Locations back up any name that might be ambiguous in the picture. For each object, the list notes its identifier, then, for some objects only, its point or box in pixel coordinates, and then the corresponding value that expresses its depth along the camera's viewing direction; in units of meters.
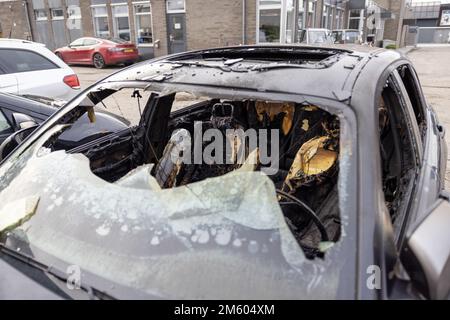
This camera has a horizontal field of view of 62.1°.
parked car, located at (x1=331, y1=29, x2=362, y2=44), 17.85
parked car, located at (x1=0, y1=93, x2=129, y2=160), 3.27
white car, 5.20
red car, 15.02
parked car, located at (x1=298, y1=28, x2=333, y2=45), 15.07
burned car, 1.15
